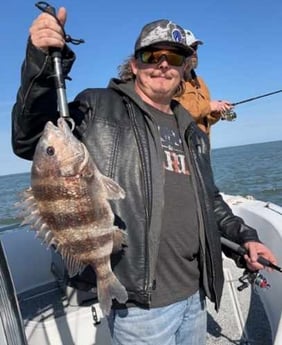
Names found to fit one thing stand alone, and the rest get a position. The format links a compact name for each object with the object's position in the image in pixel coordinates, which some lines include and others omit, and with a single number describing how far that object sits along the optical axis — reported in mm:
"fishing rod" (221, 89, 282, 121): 4367
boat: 2895
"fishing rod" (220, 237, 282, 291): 2020
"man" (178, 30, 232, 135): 3405
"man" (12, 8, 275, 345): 1552
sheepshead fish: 1375
